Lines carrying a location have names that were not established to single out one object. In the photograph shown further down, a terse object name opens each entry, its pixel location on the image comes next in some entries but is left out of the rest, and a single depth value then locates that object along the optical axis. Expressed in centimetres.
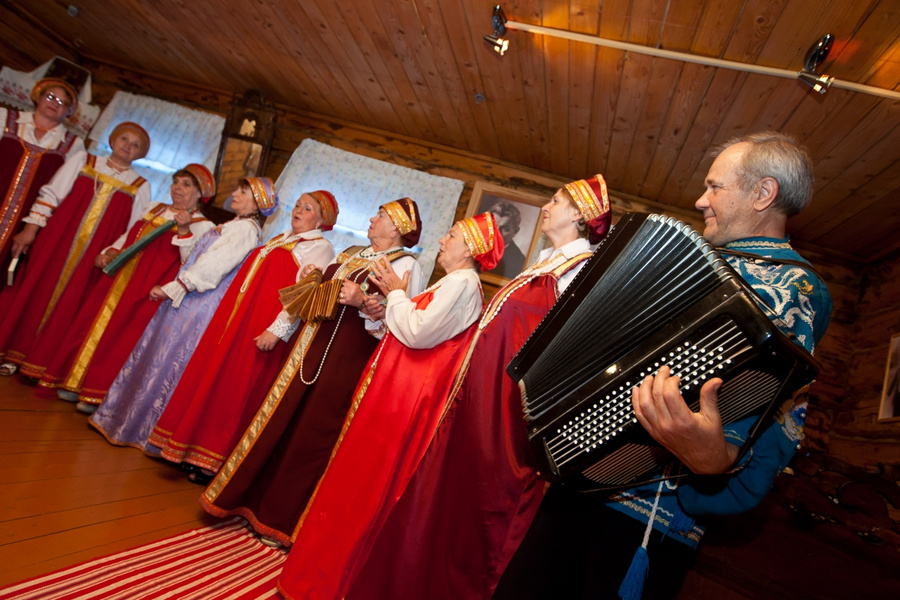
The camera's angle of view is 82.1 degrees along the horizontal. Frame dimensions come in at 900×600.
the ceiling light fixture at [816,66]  229
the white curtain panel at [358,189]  477
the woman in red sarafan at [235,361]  272
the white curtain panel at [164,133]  528
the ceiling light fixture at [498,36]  278
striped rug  157
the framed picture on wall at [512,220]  465
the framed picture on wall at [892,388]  335
